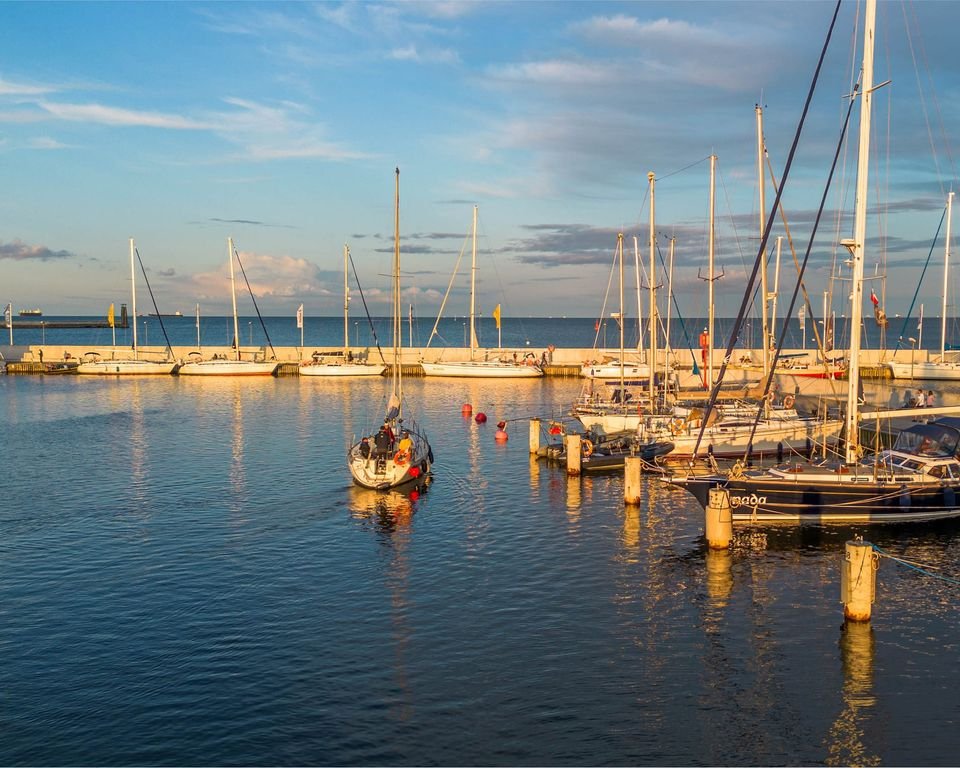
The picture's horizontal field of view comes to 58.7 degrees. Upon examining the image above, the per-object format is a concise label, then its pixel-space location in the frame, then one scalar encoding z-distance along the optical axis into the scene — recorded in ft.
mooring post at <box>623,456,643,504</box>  128.98
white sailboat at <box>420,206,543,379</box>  346.74
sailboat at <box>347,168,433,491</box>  137.39
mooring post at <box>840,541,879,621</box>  77.41
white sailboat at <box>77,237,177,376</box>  370.32
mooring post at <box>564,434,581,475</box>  152.66
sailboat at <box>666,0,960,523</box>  108.88
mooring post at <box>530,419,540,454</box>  172.35
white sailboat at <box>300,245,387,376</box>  354.95
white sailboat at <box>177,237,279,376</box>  361.92
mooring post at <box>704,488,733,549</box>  103.25
